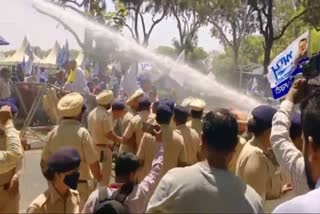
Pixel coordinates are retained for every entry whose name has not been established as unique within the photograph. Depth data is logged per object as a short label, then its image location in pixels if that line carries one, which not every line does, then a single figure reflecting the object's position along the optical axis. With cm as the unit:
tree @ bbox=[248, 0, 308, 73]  3472
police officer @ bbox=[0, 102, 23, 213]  487
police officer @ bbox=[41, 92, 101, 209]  622
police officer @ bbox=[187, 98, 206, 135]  757
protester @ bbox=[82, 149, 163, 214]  411
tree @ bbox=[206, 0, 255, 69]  4475
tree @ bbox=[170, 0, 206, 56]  4777
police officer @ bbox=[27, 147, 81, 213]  416
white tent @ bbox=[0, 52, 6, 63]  3958
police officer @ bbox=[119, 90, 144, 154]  773
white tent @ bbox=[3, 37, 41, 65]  3960
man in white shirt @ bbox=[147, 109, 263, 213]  328
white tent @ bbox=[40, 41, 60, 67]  4321
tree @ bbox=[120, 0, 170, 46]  4853
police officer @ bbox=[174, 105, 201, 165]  700
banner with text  510
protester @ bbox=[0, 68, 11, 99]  1359
